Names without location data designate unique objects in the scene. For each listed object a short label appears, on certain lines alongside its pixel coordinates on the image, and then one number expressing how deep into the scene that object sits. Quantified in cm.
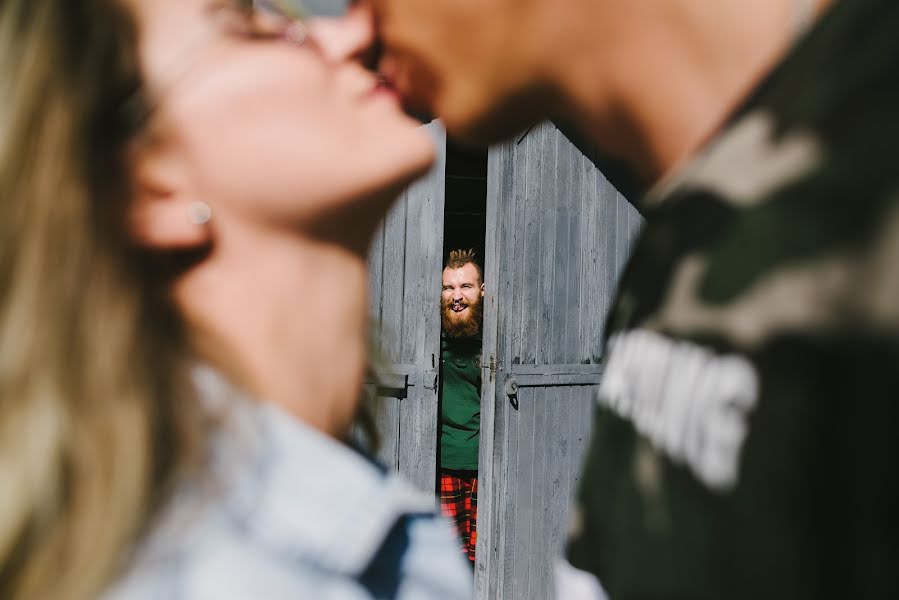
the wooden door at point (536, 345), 332
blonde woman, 68
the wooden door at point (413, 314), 314
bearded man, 386
